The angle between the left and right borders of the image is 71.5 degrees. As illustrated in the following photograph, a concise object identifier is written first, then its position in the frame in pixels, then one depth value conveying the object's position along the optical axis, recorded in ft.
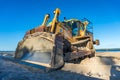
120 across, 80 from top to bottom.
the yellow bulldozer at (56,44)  12.51
